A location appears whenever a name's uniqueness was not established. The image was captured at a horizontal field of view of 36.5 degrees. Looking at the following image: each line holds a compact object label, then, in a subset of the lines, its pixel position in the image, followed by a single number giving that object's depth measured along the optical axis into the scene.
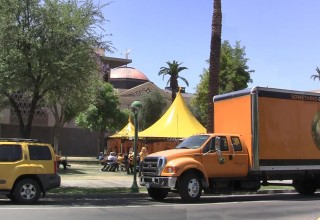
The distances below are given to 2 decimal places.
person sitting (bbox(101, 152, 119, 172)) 31.55
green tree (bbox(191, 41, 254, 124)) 47.19
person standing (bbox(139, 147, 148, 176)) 26.86
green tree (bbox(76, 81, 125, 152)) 49.75
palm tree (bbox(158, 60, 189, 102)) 66.44
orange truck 15.26
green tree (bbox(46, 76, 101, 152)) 18.42
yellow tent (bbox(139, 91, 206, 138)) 32.94
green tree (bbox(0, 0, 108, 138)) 16.89
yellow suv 14.34
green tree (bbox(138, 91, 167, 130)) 60.03
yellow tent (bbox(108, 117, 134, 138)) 37.78
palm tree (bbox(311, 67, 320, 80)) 95.57
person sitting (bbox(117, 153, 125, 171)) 33.36
